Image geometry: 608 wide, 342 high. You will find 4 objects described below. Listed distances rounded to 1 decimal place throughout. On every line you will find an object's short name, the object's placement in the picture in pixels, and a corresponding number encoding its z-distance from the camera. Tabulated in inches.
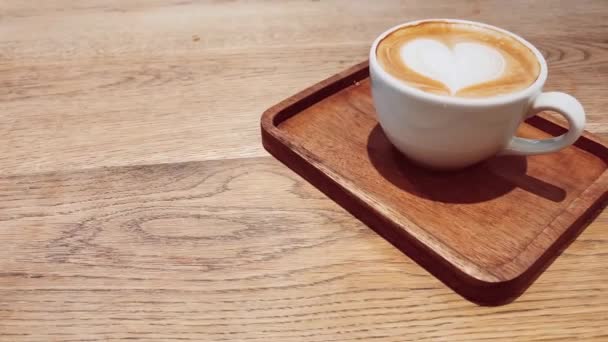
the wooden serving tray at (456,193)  16.4
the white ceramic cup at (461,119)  17.0
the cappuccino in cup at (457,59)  18.1
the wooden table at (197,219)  15.8
